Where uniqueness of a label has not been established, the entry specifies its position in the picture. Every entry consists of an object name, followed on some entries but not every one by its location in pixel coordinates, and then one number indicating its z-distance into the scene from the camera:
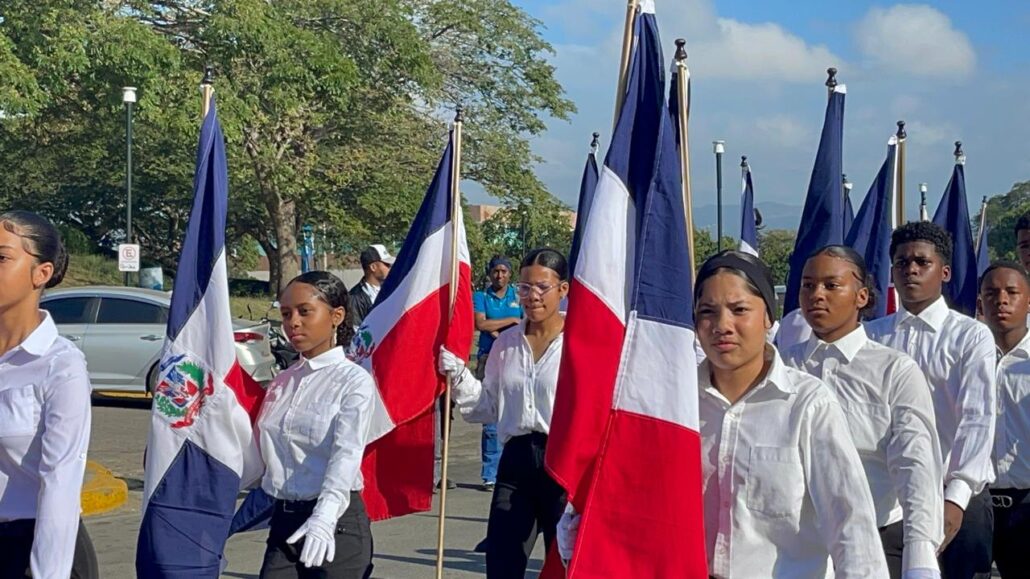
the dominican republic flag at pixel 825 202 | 7.10
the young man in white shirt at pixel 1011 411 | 5.40
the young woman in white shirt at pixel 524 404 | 5.76
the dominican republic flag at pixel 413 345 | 6.16
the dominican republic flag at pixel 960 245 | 8.91
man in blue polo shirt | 11.87
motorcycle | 12.58
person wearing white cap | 10.12
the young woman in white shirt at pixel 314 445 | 4.51
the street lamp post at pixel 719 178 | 28.34
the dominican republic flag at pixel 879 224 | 8.70
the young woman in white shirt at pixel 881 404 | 3.79
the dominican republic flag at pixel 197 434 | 4.84
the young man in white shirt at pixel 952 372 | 4.75
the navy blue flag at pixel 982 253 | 13.10
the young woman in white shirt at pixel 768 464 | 3.06
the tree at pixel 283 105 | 20.67
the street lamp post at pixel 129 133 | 19.92
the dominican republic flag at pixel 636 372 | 3.28
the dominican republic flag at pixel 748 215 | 10.28
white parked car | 16.67
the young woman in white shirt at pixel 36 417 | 3.33
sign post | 20.84
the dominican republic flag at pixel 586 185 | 7.81
